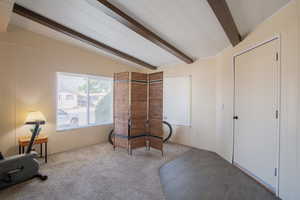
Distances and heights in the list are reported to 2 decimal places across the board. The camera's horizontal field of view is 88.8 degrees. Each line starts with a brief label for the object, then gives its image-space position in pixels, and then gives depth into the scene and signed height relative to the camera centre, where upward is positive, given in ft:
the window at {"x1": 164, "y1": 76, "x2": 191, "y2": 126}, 15.21 +0.00
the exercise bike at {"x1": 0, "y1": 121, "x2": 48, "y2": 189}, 7.47 -3.64
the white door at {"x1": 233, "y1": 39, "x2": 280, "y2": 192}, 7.43 -0.70
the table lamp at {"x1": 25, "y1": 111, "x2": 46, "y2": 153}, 10.27 -1.31
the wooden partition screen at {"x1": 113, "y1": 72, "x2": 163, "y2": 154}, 12.66 -0.87
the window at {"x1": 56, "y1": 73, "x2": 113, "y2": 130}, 13.44 -0.16
